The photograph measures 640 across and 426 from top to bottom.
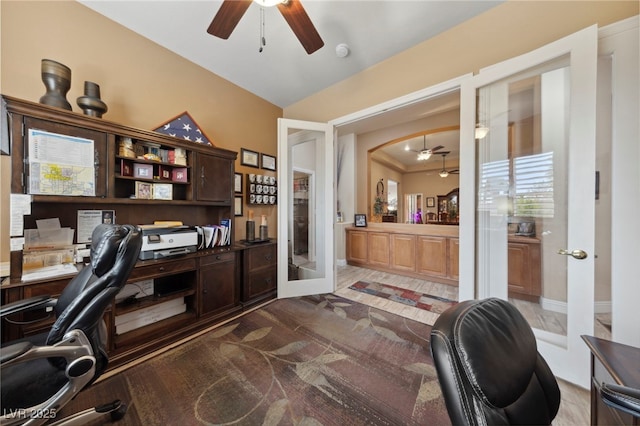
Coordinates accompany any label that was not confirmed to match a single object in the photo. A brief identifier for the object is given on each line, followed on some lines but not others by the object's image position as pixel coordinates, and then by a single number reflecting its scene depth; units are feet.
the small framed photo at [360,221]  14.94
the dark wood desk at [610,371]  2.45
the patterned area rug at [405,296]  8.61
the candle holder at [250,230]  9.27
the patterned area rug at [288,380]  4.07
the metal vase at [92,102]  5.52
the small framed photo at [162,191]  6.66
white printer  5.92
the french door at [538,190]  4.51
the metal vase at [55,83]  5.05
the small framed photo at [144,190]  6.35
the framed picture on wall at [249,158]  10.03
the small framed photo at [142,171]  6.35
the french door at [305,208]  9.26
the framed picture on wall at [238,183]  9.69
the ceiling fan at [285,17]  4.71
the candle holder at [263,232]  9.41
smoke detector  7.63
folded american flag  7.68
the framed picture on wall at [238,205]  9.73
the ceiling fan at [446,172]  23.37
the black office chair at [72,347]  2.83
